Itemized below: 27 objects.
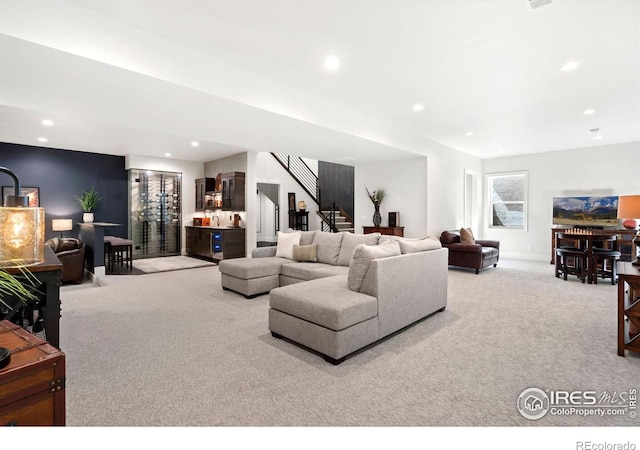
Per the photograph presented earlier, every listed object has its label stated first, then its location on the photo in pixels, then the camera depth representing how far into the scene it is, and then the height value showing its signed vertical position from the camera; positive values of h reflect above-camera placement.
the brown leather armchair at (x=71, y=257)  5.33 -0.63
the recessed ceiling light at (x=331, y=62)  3.32 +1.66
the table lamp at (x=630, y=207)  3.58 +0.14
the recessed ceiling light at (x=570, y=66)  3.46 +1.67
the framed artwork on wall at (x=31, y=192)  7.07 +0.61
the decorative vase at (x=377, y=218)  7.42 +0.03
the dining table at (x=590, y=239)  5.44 -0.33
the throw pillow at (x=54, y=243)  5.47 -0.42
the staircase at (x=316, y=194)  10.08 +0.87
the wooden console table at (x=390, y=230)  7.07 -0.25
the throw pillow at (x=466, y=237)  6.83 -0.37
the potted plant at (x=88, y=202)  7.46 +0.41
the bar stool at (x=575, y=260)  5.59 -0.75
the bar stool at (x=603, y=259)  5.32 -0.67
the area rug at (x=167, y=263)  6.90 -1.04
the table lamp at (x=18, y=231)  1.33 -0.05
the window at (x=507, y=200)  8.61 +0.54
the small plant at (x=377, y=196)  7.54 +0.54
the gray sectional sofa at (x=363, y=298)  2.61 -0.72
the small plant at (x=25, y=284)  2.44 -0.50
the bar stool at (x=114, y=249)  6.67 -0.64
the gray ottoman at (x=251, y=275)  4.43 -0.79
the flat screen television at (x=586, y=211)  7.08 +0.19
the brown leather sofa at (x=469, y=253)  6.26 -0.66
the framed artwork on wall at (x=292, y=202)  10.80 +0.57
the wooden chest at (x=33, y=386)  1.00 -0.54
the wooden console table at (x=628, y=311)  2.62 -0.75
